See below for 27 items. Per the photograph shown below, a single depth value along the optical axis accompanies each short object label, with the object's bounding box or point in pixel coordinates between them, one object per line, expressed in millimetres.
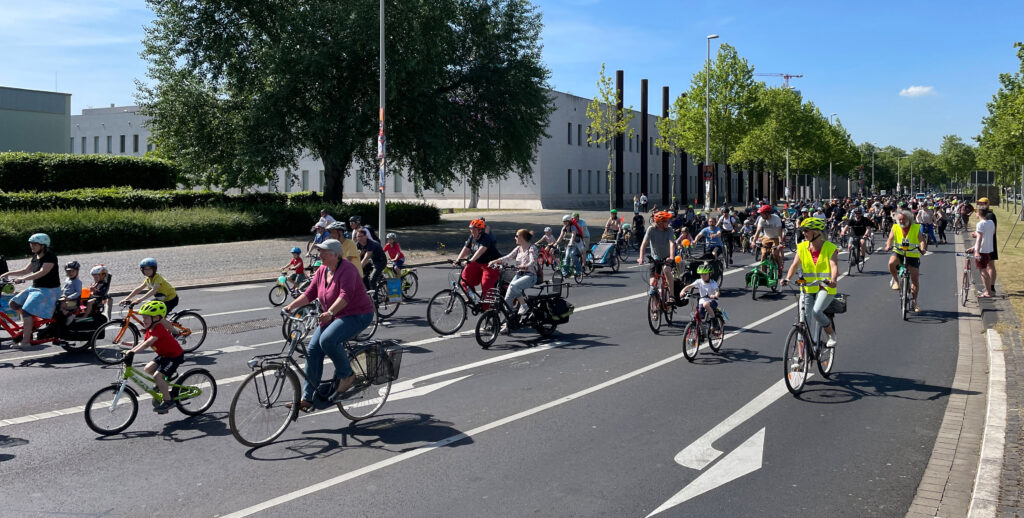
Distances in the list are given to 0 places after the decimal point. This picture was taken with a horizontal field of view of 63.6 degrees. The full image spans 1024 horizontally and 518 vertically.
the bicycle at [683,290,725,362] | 10672
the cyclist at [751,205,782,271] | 17734
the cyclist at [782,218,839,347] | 9156
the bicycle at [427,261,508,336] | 12688
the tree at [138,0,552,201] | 31203
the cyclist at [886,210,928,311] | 14555
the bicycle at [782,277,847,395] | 8688
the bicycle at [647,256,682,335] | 12906
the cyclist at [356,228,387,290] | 13930
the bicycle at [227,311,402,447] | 6875
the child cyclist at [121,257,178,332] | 10297
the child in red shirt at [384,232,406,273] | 15930
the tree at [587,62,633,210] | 54688
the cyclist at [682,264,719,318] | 10906
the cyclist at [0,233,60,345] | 10961
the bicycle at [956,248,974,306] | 16328
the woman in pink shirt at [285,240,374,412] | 7148
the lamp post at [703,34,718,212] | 44491
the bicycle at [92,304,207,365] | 10617
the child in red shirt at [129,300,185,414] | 7688
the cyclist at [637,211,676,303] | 13148
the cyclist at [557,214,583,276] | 20172
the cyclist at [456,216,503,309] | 12539
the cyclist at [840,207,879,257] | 23000
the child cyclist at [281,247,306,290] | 15385
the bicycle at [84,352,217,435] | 7387
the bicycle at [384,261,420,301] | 15992
